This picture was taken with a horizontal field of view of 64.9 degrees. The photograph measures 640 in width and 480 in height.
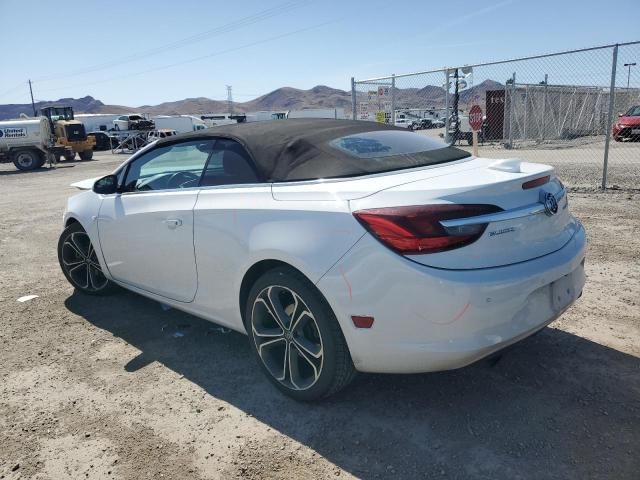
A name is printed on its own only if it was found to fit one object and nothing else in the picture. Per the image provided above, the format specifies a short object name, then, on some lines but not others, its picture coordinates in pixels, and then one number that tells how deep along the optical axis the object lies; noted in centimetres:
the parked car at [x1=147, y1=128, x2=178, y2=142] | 3270
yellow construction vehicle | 2732
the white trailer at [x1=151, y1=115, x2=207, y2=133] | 4841
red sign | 934
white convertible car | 230
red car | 1925
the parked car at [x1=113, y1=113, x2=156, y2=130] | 3715
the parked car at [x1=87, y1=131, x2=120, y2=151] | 3753
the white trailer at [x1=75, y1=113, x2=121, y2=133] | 4688
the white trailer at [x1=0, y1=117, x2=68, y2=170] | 2200
